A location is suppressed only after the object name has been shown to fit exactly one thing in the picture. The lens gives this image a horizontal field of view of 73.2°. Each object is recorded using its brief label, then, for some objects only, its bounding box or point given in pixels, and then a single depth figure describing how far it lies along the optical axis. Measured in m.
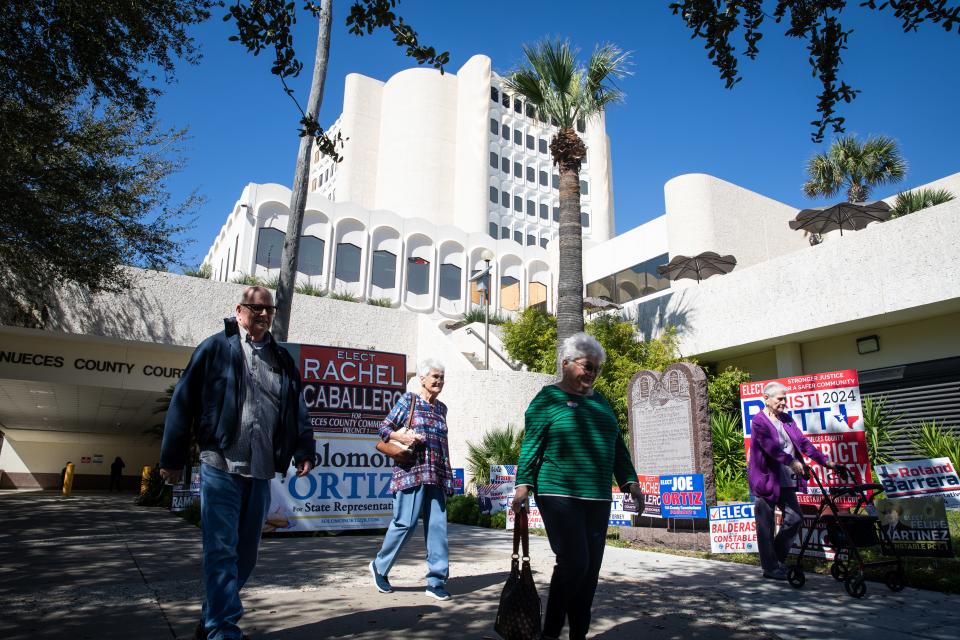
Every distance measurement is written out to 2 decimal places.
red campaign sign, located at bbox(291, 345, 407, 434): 9.05
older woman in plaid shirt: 4.58
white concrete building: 34.31
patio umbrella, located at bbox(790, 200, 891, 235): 18.31
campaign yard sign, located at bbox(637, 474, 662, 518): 8.64
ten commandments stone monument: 8.56
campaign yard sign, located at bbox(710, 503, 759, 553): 7.26
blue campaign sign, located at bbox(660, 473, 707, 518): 8.13
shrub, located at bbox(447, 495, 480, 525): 12.38
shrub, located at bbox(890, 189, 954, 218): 18.52
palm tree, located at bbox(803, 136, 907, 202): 24.72
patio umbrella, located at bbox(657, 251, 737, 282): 21.45
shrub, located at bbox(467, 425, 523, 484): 14.77
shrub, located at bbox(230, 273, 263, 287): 22.53
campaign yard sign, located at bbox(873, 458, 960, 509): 6.29
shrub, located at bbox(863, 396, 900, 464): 12.80
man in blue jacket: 3.14
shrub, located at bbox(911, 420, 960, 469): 11.69
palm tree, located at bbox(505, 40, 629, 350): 14.68
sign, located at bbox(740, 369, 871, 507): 7.62
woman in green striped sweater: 3.26
